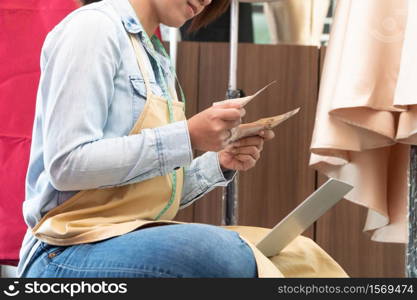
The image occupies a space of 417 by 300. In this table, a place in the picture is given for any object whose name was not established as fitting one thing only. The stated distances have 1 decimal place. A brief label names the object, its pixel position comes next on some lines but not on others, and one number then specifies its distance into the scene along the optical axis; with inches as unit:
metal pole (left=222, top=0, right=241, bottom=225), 142.2
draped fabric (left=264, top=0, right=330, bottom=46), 164.9
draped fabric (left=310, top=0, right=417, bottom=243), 114.5
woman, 86.7
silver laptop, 93.5
